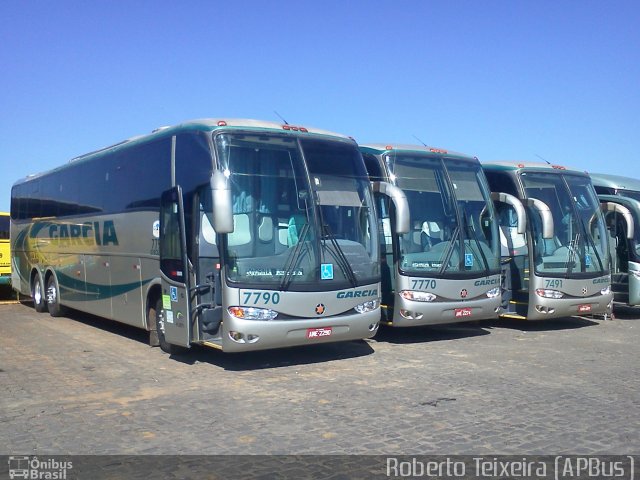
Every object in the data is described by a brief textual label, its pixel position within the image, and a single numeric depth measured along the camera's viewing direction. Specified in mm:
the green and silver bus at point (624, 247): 15405
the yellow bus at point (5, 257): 21750
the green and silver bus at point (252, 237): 9156
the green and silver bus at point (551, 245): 13188
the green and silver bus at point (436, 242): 11594
